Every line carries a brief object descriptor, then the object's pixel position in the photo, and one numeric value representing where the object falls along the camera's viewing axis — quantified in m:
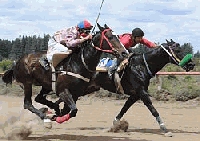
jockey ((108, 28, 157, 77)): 11.58
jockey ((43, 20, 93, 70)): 10.14
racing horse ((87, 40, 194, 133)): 11.19
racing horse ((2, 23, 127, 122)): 9.52
